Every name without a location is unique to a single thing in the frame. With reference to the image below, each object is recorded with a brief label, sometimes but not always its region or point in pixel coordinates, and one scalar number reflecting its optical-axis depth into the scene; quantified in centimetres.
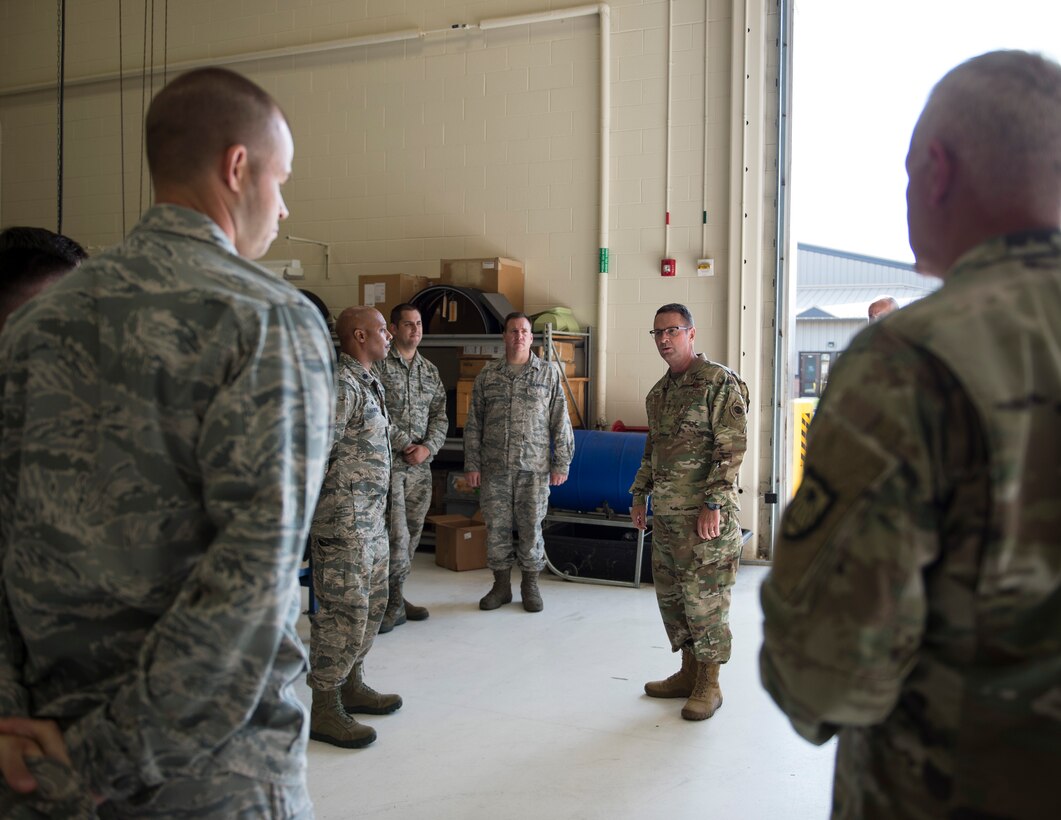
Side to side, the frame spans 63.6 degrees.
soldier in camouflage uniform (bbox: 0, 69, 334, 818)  103
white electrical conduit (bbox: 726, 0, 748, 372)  616
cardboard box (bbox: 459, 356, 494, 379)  632
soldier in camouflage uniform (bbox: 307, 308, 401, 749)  322
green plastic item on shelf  626
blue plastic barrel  571
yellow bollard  649
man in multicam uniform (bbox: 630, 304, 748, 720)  351
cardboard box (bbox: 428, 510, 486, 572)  613
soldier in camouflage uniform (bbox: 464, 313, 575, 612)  529
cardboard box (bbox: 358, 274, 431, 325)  666
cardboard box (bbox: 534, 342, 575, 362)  620
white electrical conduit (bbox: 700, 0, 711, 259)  628
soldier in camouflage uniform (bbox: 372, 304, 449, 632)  499
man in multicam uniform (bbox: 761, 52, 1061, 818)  91
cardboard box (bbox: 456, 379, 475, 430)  631
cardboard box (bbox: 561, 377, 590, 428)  639
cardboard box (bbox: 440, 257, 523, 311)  655
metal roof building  1377
